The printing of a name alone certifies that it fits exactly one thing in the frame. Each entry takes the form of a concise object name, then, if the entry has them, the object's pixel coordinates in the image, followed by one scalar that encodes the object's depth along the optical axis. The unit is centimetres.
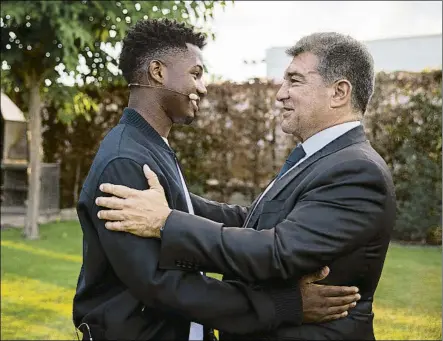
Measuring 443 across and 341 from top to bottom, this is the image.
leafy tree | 901
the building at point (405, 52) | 2188
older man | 195
